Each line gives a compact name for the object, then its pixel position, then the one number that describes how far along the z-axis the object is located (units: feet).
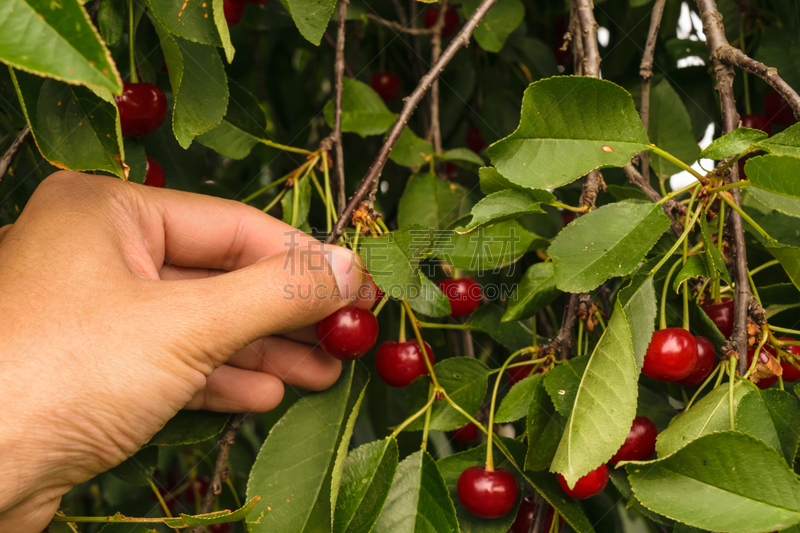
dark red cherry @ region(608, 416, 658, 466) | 1.31
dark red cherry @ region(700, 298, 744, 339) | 1.35
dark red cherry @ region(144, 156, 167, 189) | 1.49
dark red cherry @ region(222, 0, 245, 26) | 1.45
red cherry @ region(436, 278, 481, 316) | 1.56
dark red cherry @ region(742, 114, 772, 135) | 1.61
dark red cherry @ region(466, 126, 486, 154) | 2.03
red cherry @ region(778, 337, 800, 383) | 1.34
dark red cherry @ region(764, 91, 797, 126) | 1.62
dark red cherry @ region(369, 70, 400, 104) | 1.90
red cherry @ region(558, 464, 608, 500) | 1.31
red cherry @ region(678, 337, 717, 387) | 1.30
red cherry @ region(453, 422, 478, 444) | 1.60
